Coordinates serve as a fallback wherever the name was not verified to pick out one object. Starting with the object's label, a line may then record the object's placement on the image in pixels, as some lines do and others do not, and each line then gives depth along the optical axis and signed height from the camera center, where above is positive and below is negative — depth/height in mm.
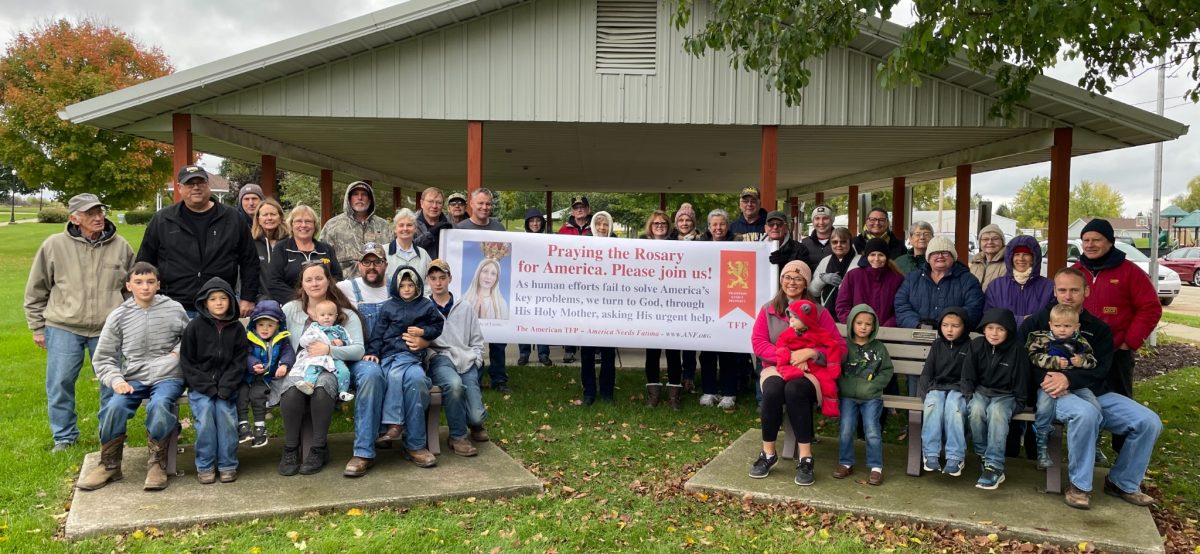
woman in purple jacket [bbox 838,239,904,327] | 6023 -218
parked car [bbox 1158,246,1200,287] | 28033 +42
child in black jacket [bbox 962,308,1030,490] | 4660 -770
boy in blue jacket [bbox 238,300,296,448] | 4750 -692
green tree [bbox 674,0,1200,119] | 4816 +1805
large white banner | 6484 -263
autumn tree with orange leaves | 23172 +3971
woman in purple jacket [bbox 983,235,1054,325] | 5371 -159
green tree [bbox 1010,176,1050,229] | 65044 +5424
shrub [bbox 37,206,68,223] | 51812 +2568
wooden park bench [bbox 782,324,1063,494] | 4680 -926
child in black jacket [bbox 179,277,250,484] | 4605 -736
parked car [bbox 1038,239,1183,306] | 20422 -451
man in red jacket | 5145 -223
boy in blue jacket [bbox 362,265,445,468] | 5031 -685
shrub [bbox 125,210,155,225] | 53219 +2572
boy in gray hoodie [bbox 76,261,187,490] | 4539 -737
